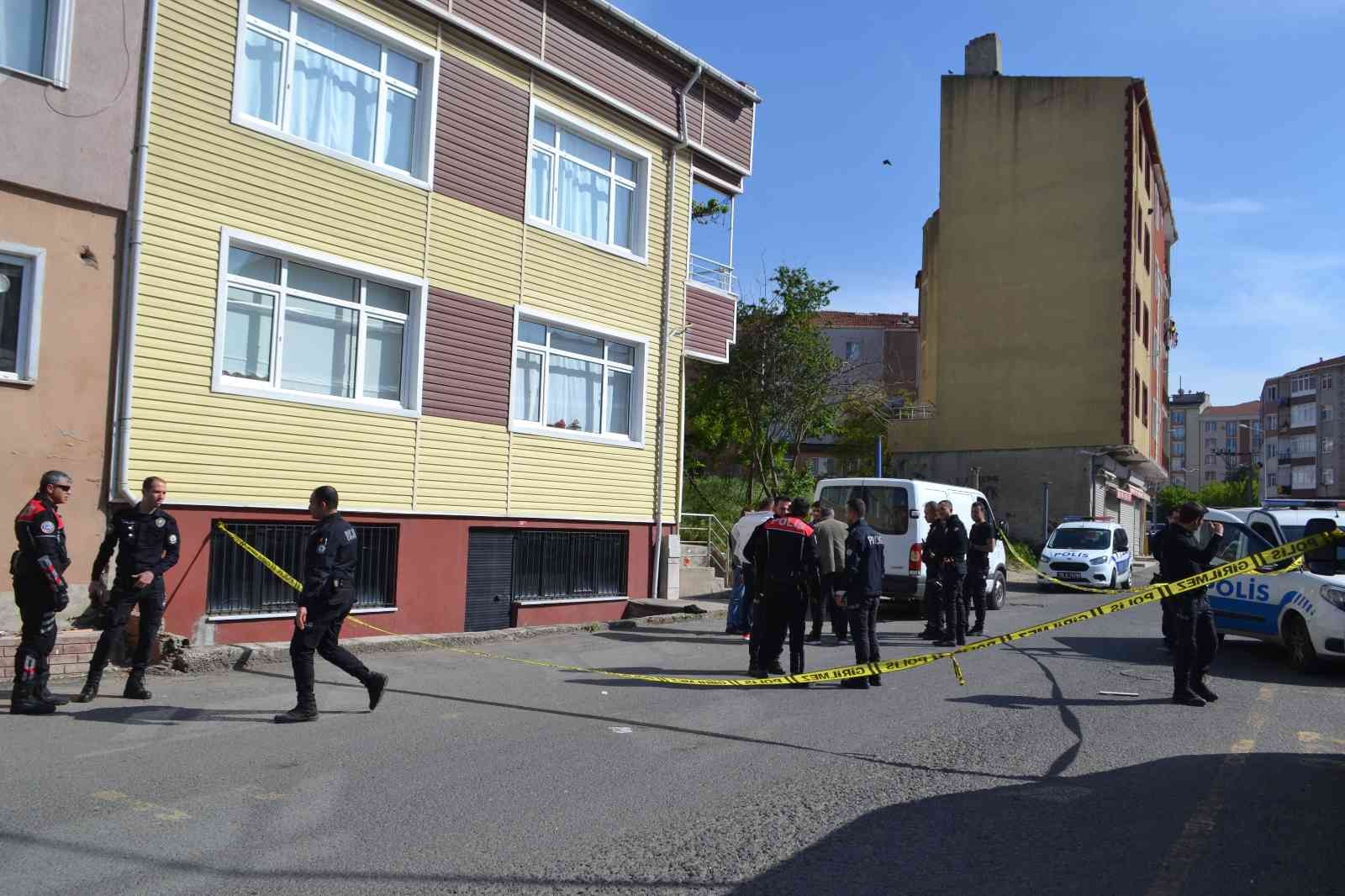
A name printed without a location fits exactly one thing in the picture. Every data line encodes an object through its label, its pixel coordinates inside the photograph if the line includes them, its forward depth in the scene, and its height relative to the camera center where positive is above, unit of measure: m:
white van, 16.50 -0.15
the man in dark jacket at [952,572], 12.74 -0.70
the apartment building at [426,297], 11.05 +2.47
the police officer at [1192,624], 9.00 -0.84
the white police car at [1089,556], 24.17 -0.82
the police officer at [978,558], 13.75 -0.55
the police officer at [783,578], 9.79 -0.65
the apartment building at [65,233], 9.67 +2.26
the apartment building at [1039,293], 36.41 +7.87
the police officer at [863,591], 10.12 -0.77
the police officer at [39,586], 7.61 -0.79
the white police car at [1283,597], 10.49 -0.72
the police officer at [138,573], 8.20 -0.73
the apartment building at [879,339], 66.25 +10.74
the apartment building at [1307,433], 94.12 +8.75
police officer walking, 7.70 -0.80
